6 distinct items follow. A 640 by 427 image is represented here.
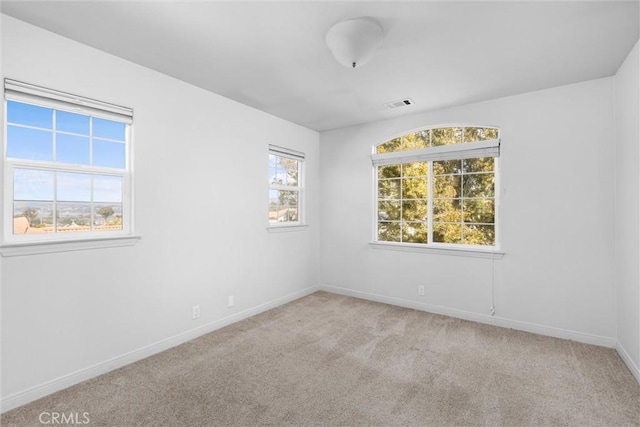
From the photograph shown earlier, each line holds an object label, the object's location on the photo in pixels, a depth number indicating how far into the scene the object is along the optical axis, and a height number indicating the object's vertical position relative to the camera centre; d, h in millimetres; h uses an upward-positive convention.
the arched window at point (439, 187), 3527 +325
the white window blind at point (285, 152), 4043 +849
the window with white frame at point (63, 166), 2059 +348
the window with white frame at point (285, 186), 4113 +373
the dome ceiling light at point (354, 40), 1985 +1199
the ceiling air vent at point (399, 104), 3445 +1280
